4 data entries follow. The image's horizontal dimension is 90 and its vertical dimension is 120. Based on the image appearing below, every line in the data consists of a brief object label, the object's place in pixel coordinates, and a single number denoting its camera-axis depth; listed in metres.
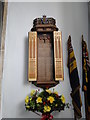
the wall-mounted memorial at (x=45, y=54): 2.57
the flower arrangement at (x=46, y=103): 2.19
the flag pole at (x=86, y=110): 2.44
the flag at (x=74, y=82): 2.47
